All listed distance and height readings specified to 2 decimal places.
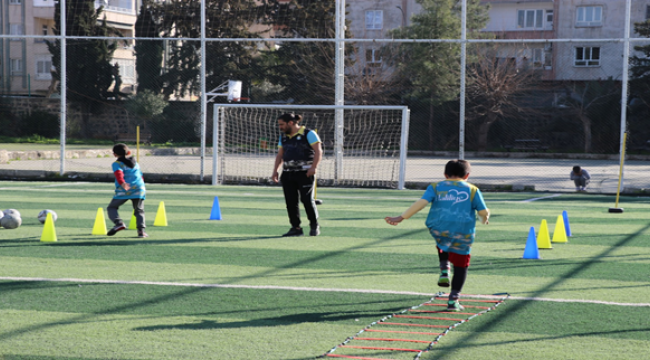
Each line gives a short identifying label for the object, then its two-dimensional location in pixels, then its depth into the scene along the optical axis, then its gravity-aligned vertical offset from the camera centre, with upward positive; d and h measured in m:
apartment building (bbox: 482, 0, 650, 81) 41.28 +7.39
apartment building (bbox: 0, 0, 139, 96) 47.46 +6.60
